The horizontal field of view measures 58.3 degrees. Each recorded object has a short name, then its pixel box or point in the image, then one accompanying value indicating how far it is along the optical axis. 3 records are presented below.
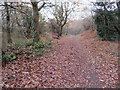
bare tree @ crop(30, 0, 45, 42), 9.91
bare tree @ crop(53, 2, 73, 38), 20.73
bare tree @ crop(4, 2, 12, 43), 10.50
